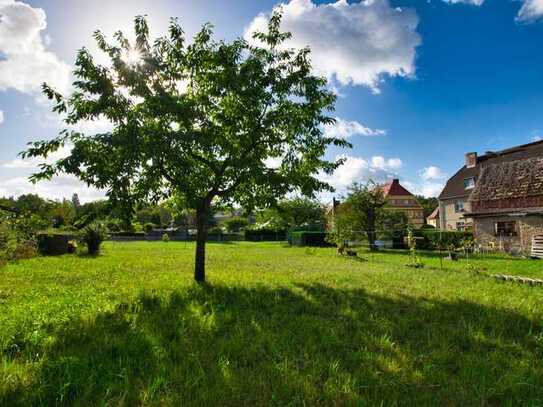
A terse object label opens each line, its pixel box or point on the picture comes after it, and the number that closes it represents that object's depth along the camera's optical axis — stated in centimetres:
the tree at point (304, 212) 4441
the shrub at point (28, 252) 1347
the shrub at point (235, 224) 6494
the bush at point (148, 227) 5567
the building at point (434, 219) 5195
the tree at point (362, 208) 2639
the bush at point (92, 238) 1791
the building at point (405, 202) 6241
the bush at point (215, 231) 4846
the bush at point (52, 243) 1631
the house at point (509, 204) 2091
